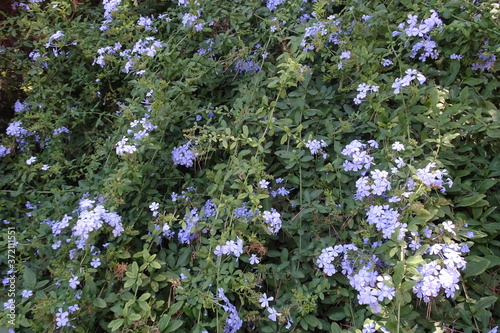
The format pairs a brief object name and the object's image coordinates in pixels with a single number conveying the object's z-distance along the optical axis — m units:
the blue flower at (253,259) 1.59
